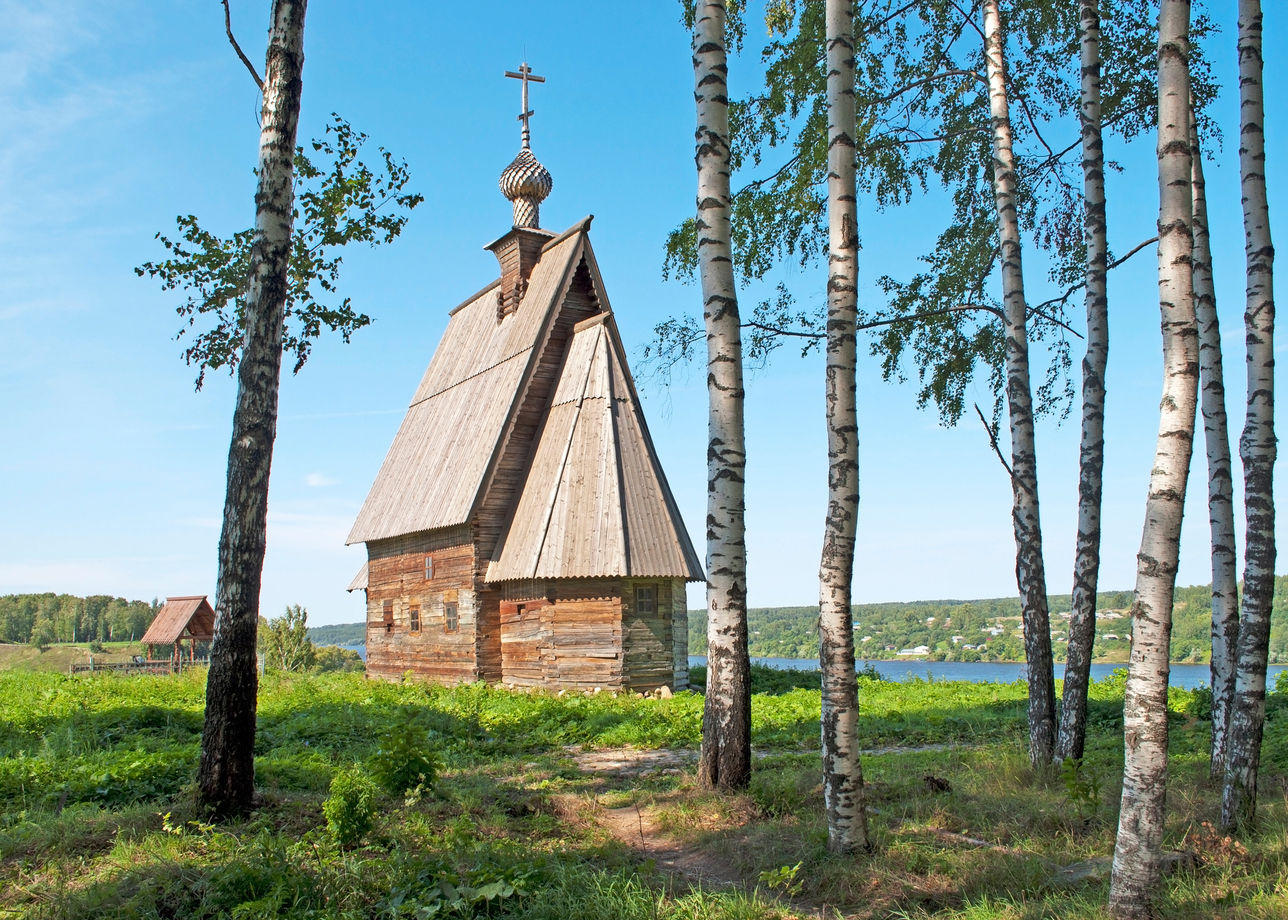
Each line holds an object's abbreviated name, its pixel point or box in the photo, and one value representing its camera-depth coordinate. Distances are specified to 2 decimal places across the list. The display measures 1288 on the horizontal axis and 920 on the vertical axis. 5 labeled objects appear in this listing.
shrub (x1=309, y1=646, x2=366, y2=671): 40.97
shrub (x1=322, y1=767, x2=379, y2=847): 6.68
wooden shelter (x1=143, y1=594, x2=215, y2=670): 37.61
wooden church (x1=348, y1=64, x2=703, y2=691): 19.25
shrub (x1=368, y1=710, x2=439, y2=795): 8.51
